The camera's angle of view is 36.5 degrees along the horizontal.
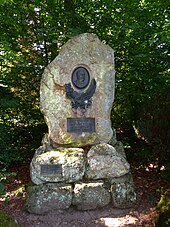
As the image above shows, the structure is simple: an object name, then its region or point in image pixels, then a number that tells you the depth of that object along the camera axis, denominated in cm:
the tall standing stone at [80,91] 512
